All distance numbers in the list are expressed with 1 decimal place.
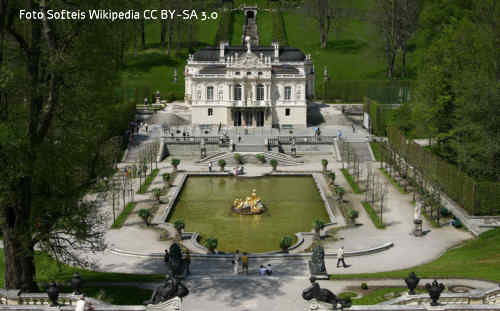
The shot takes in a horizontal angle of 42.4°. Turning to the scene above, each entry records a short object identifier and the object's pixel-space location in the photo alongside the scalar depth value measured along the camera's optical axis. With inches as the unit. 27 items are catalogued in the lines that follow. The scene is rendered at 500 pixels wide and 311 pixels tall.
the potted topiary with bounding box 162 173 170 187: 2255.2
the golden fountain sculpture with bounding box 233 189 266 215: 1898.4
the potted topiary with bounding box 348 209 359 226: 1745.8
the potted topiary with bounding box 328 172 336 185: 2235.5
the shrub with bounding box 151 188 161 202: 2001.7
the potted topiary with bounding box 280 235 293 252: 1509.6
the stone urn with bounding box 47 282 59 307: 874.8
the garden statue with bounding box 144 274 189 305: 887.1
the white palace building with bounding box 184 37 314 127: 3174.2
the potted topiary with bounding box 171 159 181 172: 2490.2
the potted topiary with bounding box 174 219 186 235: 1635.1
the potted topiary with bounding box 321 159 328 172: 2464.3
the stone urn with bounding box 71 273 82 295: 918.0
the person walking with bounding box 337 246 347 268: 1384.2
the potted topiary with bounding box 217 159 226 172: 2514.8
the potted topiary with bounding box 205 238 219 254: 1498.5
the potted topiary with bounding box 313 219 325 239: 1647.4
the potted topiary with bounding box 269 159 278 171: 2511.1
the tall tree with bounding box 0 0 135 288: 983.0
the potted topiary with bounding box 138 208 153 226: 1745.8
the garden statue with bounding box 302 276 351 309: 869.8
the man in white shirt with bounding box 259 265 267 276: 1296.8
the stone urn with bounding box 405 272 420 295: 939.3
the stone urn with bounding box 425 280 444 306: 874.8
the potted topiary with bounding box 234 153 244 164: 2679.6
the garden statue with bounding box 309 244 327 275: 1242.0
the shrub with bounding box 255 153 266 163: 2682.1
